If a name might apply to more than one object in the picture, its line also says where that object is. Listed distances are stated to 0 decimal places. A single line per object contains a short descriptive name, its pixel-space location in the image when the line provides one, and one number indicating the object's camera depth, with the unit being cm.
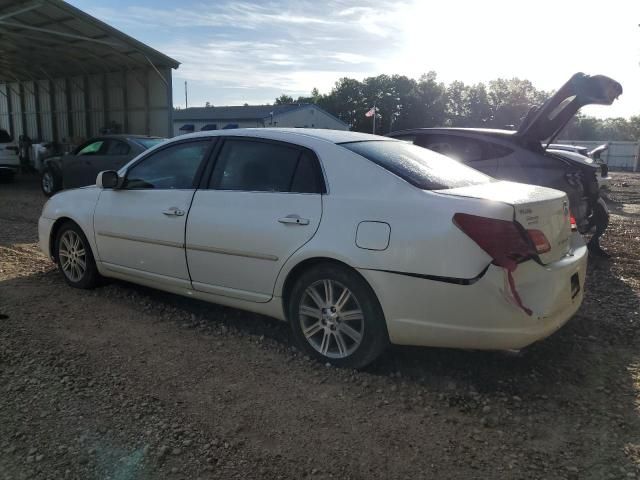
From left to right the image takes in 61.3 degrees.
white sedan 307
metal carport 1521
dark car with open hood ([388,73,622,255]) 613
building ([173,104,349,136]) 4238
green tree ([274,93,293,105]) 7715
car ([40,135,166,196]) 1098
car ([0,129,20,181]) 1541
